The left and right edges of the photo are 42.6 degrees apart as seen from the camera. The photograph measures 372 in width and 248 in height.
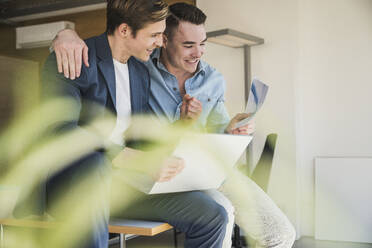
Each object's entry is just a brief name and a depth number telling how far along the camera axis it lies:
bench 1.41
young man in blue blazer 1.29
